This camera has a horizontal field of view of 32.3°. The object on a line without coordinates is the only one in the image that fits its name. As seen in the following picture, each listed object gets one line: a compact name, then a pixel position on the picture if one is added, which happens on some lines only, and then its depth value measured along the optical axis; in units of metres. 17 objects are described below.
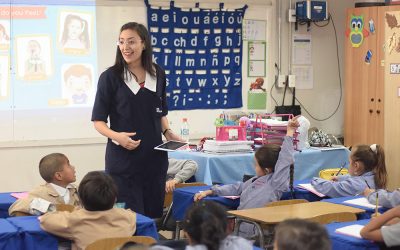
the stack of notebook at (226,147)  5.89
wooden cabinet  7.27
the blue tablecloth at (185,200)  4.44
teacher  3.69
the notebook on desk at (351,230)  3.17
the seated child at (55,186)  3.79
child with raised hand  4.43
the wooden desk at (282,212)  3.61
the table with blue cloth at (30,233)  3.04
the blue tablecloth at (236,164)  5.75
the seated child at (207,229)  2.50
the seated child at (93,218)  3.15
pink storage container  5.98
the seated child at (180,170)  5.51
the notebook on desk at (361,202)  3.96
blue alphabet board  7.26
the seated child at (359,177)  4.52
